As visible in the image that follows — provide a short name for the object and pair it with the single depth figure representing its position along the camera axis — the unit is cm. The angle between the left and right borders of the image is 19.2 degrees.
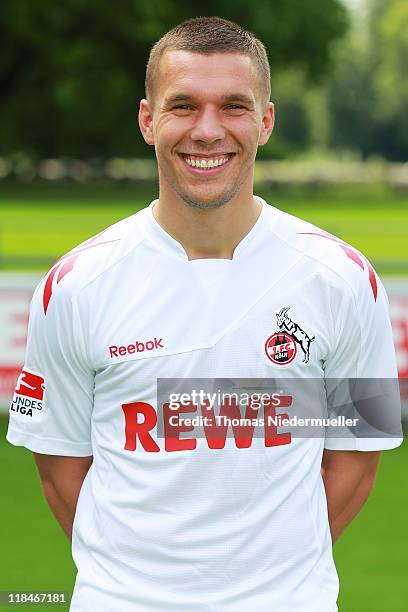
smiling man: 270
